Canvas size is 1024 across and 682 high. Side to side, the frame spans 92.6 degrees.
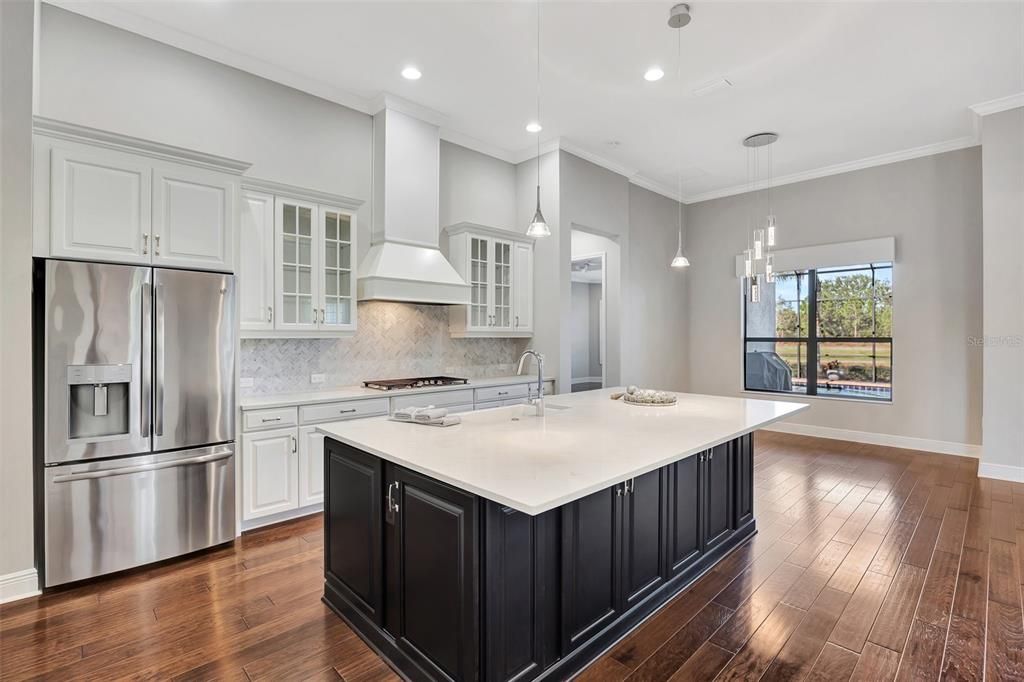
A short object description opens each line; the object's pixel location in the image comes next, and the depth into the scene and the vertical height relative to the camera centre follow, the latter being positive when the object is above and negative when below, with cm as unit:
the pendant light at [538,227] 294 +69
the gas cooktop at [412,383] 414 -38
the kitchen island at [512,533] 167 -79
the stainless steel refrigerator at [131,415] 258 -42
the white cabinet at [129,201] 258 +81
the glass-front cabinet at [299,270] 357 +55
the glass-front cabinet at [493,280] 492 +65
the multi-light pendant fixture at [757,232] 380 +95
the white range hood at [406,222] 417 +108
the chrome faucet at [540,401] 286 -36
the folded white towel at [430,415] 256 -39
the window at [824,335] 593 +7
